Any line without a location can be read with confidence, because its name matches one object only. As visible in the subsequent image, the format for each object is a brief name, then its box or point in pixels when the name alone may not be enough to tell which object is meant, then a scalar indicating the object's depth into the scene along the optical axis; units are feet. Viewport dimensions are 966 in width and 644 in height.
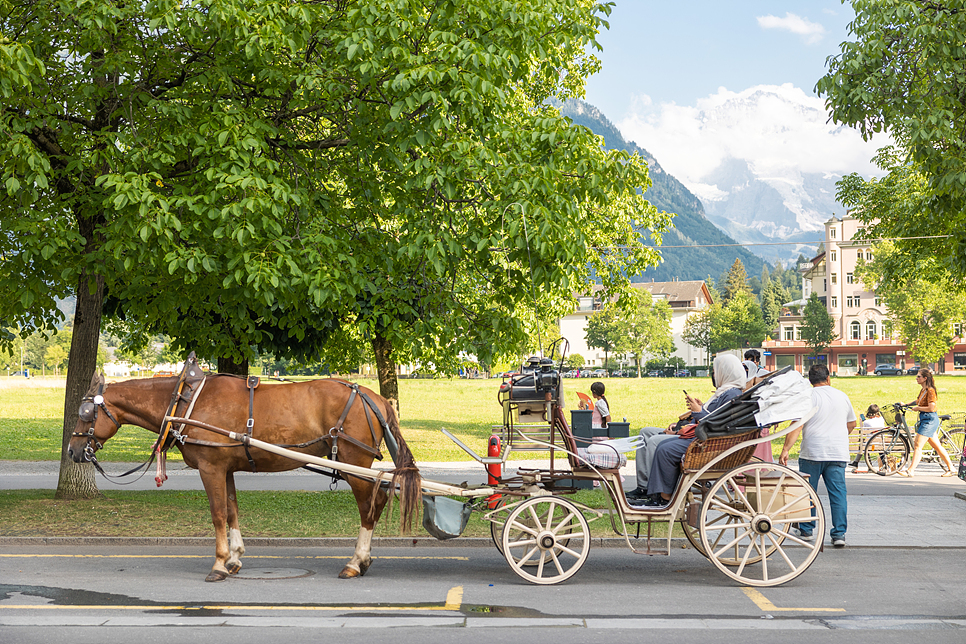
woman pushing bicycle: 52.67
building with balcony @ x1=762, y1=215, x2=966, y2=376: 371.56
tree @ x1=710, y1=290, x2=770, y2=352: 374.02
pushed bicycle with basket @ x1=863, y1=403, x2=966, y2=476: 56.39
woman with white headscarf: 27.04
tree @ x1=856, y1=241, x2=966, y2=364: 238.68
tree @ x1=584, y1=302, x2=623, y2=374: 379.51
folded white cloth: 25.95
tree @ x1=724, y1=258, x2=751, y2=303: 617.62
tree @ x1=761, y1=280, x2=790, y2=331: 611.06
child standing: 48.34
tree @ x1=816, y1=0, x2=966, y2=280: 36.96
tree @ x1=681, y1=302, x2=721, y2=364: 442.09
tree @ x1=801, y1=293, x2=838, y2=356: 342.03
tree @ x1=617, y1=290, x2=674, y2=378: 378.53
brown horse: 27.07
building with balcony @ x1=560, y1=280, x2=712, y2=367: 502.38
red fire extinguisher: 31.64
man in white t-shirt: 32.99
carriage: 26.07
